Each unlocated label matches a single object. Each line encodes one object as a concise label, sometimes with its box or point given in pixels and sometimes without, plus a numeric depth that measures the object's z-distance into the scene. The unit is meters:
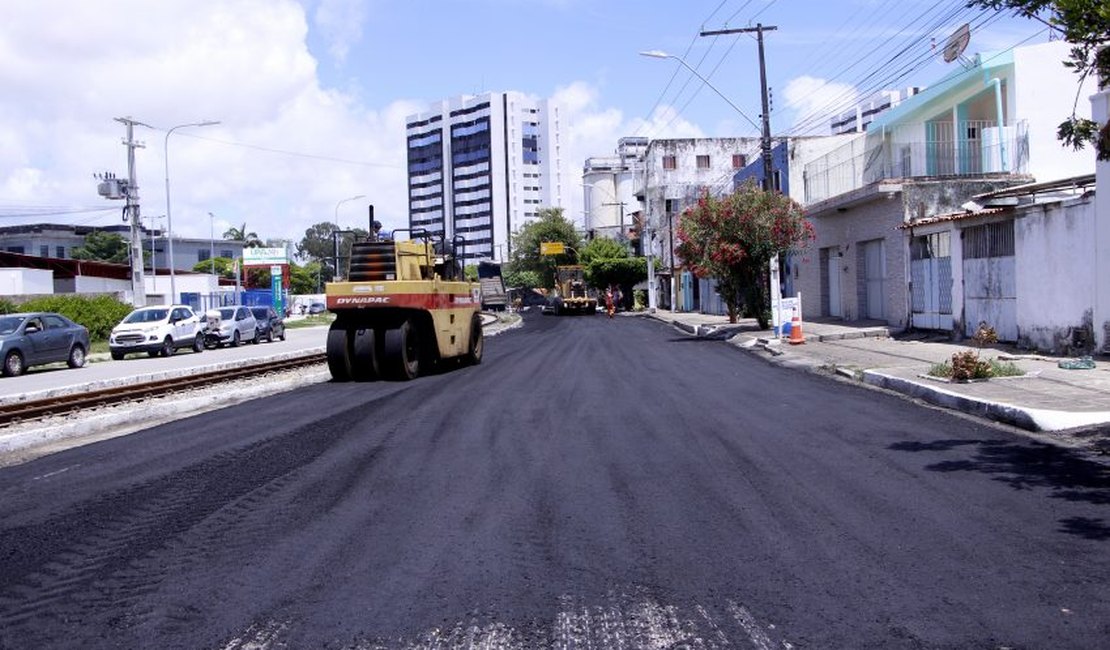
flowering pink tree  29.28
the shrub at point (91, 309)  38.56
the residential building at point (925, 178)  24.88
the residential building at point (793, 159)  47.03
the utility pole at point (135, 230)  42.50
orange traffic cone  25.27
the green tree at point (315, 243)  133.38
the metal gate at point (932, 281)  23.28
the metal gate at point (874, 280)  29.39
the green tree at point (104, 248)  97.00
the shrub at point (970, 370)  14.45
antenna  25.11
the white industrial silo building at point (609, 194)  115.69
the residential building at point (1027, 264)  17.09
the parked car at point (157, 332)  31.80
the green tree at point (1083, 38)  7.66
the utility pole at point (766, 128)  29.30
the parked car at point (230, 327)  37.19
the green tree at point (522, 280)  114.94
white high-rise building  154.62
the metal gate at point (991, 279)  19.72
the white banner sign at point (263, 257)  79.00
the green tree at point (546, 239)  99.94
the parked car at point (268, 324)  40.28
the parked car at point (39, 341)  25.66
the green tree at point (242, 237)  118.00
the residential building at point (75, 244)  93.50
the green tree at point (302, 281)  113.75
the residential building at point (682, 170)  81.44
